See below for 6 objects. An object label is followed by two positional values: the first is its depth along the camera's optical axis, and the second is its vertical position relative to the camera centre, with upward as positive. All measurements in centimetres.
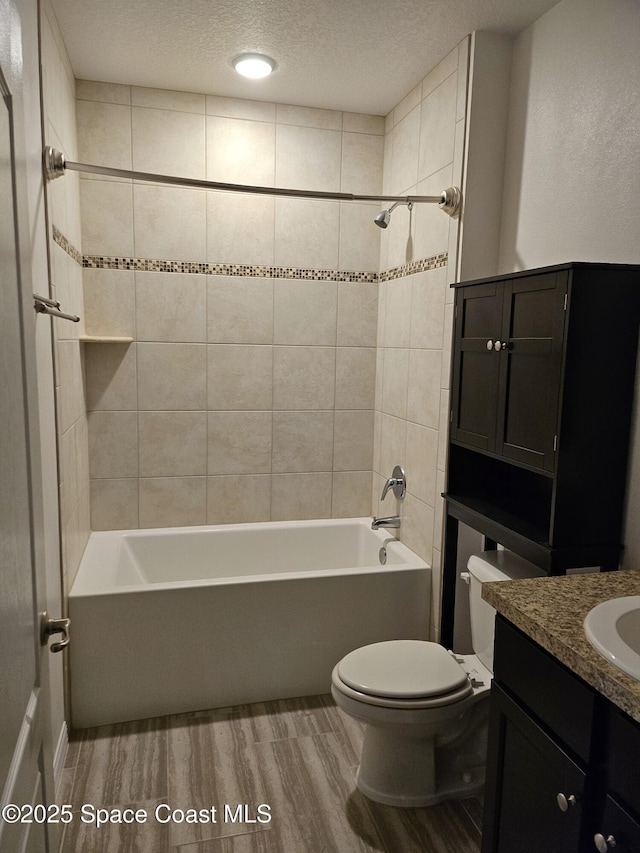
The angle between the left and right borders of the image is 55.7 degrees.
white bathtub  239 -115
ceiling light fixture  252 +121
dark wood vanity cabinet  105 -78
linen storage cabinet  164 -10
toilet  190 -110
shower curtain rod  216 +65
